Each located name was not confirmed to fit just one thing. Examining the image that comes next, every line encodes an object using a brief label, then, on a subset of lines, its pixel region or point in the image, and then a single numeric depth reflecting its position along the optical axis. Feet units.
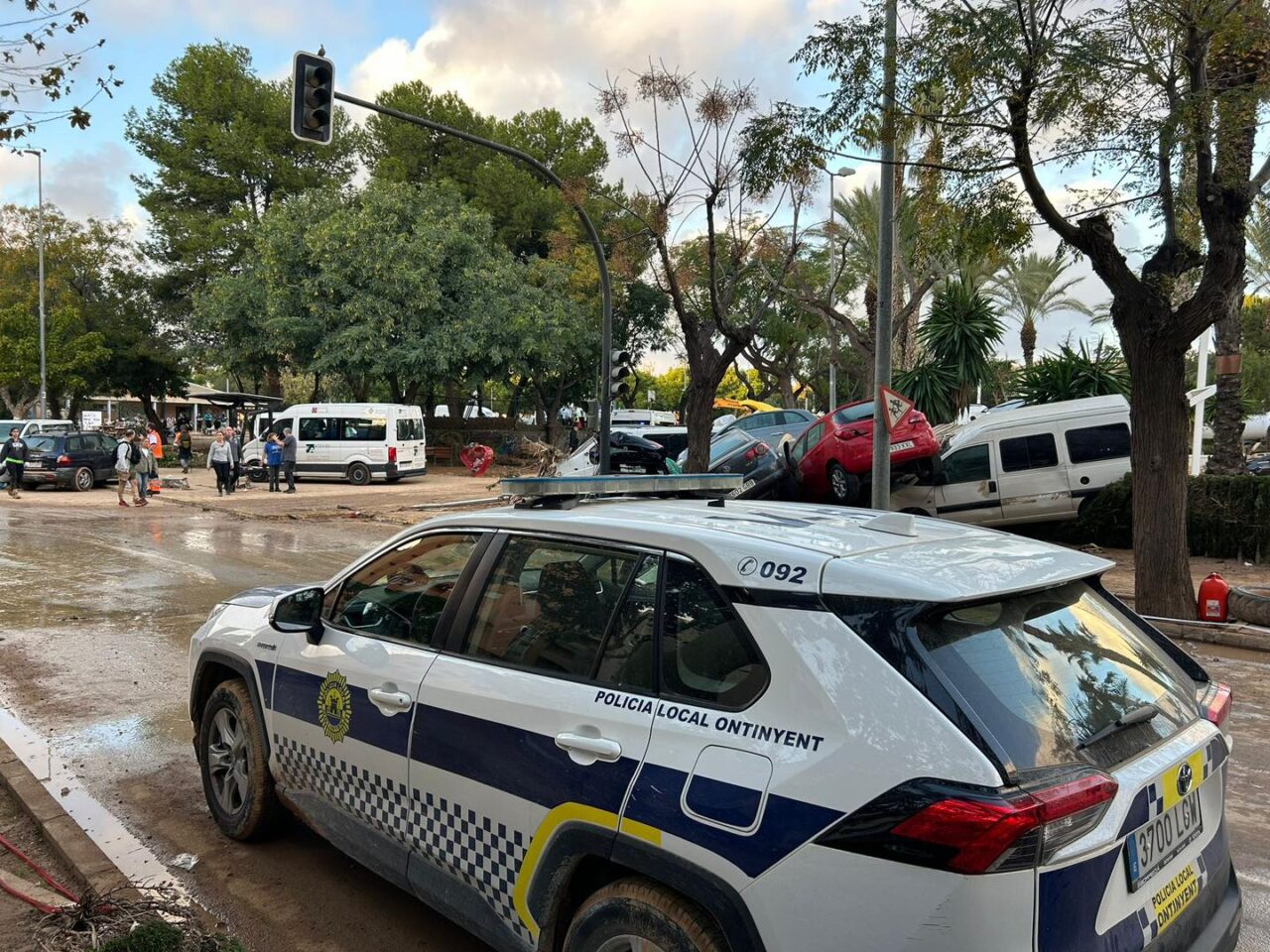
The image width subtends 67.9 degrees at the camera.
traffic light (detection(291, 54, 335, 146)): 39.09
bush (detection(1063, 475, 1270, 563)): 41.06
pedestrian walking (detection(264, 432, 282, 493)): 83.05
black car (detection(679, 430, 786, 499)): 53.11
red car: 47.80
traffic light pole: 47.70
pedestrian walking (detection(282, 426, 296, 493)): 84.02
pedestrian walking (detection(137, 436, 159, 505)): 70.85
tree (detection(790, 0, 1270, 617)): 27.37
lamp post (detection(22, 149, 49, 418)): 122.31
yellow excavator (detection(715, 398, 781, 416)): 113.70
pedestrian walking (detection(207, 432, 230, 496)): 79.23
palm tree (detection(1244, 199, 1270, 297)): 70.33
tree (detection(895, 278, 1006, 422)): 75.25
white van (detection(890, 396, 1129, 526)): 45.68
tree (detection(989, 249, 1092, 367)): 100.01
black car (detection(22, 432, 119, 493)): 81.00
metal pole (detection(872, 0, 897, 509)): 40.01
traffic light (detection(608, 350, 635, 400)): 50.88
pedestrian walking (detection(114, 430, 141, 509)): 69.82
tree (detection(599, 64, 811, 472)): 47.78
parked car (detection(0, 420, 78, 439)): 90.63
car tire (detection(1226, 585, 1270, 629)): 29.66
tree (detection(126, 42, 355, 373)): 126.31
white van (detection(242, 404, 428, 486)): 93.56
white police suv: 6.52
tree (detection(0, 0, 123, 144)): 19.66
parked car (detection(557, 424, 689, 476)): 74.08
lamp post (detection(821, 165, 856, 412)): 91.67
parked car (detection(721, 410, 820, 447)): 74.64
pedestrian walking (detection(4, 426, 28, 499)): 78.33
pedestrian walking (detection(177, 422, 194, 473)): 102.37
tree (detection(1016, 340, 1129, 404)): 56.70
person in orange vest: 79.91
